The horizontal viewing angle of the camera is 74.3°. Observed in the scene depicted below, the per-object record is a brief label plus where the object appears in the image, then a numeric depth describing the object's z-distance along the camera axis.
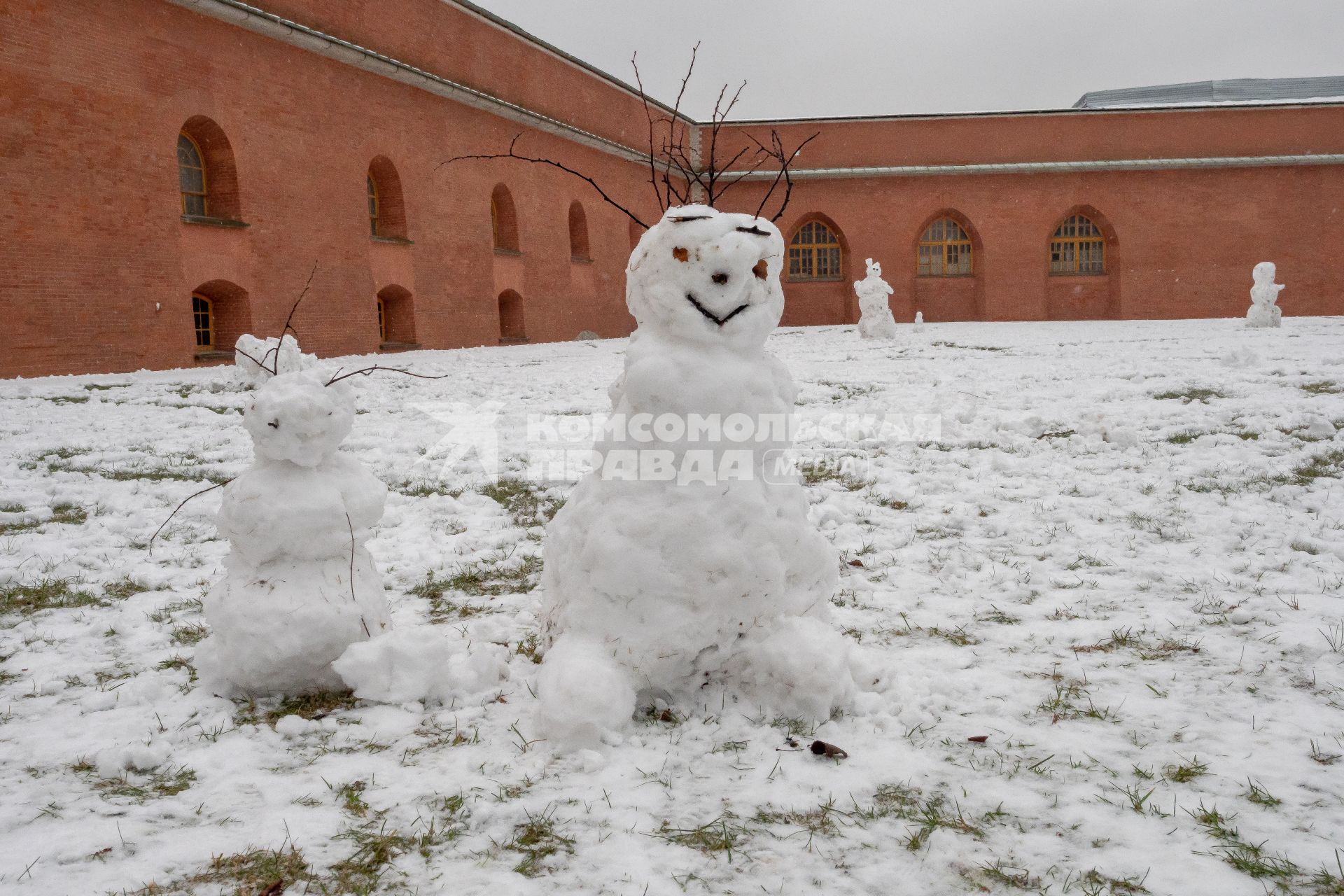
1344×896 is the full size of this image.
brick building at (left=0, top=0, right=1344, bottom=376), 12.18
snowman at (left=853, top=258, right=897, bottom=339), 17.11
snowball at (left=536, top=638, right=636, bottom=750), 2.60
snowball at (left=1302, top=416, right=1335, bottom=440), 6.76
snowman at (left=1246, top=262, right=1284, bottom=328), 16.48
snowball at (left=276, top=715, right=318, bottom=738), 2.72
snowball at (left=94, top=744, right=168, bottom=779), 2.51
